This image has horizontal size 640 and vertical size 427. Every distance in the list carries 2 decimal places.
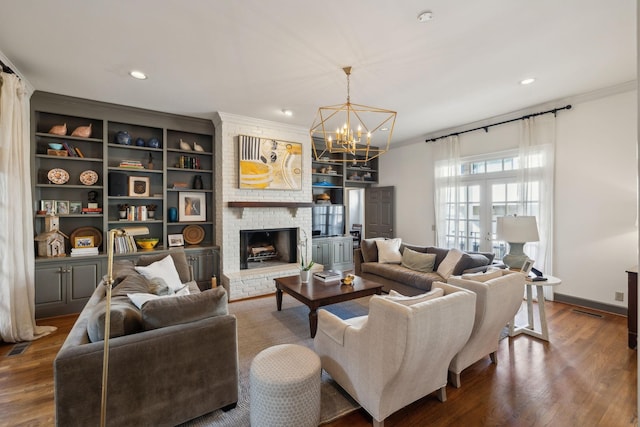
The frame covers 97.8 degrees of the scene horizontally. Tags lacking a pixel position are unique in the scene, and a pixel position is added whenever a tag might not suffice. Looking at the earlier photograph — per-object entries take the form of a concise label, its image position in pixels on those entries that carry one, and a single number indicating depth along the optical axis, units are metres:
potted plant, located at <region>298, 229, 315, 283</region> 3.55
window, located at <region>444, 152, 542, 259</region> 4.29
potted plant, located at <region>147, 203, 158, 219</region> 4.50
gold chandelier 2.84
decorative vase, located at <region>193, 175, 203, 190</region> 4.84
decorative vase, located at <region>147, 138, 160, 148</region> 4.38
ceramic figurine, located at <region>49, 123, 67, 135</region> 3.80
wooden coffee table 2.99
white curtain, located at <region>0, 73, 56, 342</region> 2.76
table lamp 3.04
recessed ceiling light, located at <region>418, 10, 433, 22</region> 2.14
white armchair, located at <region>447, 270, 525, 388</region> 2.10
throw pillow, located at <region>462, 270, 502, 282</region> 2.30
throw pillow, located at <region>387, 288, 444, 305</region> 1.73
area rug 1.89
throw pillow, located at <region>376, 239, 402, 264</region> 4.58
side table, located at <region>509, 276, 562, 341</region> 2.89
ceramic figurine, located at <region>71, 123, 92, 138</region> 3.92
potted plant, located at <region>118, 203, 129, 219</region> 4.28
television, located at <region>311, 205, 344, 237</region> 6.09
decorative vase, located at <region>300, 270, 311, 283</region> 3.55
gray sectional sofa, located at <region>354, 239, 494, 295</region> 3.62
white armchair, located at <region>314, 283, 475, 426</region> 1.56
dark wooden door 6.55
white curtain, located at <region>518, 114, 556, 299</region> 4.06
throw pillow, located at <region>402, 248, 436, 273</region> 4.12
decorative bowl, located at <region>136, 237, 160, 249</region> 4.30
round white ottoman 1.61
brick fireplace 4.49
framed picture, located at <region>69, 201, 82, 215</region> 4.02
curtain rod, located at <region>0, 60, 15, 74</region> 2.76
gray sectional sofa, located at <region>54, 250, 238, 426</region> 1.46
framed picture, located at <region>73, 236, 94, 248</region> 3.89
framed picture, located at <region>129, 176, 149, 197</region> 4.32
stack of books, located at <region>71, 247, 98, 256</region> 3.74
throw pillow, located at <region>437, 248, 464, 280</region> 3.72
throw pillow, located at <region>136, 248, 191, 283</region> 3.37
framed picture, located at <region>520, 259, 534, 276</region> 3.07
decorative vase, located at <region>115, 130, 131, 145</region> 4.19
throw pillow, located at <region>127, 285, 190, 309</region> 2.08
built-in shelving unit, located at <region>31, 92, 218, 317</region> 3.67
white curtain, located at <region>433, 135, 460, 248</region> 5.25
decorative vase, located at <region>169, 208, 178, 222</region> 4.62
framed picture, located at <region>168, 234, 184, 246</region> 4.56
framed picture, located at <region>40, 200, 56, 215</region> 3.79
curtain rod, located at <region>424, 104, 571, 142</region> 3.96
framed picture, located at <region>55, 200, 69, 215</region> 3.89
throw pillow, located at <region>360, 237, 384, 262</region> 4.76
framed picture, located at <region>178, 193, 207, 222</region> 4.73
